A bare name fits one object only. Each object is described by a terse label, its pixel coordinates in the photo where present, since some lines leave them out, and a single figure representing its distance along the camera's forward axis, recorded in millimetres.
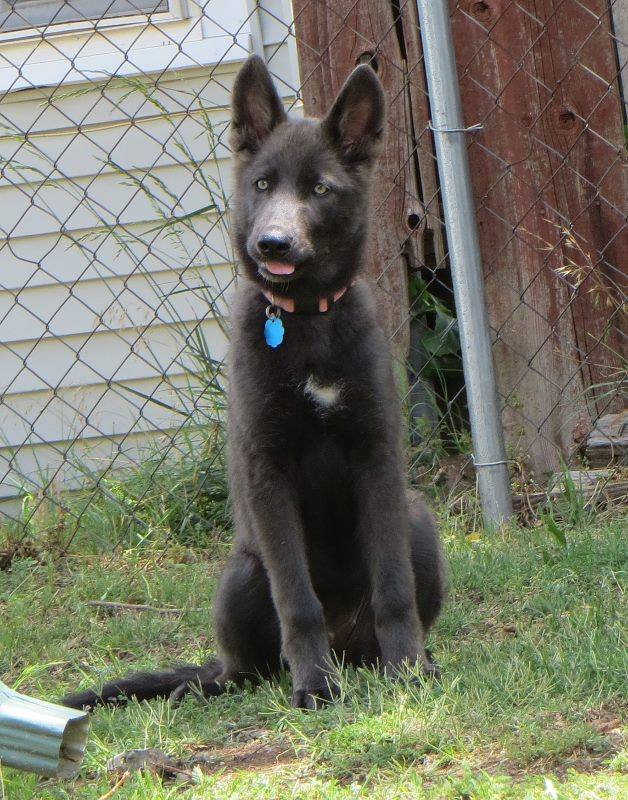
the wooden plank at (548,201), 8477
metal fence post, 7793
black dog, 5246
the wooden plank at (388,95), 8500
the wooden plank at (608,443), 8227
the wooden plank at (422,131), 8602
